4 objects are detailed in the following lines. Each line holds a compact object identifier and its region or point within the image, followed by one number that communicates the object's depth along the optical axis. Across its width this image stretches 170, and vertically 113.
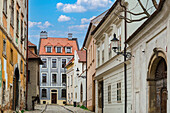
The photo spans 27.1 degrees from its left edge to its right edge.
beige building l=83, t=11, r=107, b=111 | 30.43
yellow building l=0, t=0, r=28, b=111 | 17.95
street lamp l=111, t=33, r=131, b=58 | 15.73
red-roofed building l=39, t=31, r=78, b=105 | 70.44
